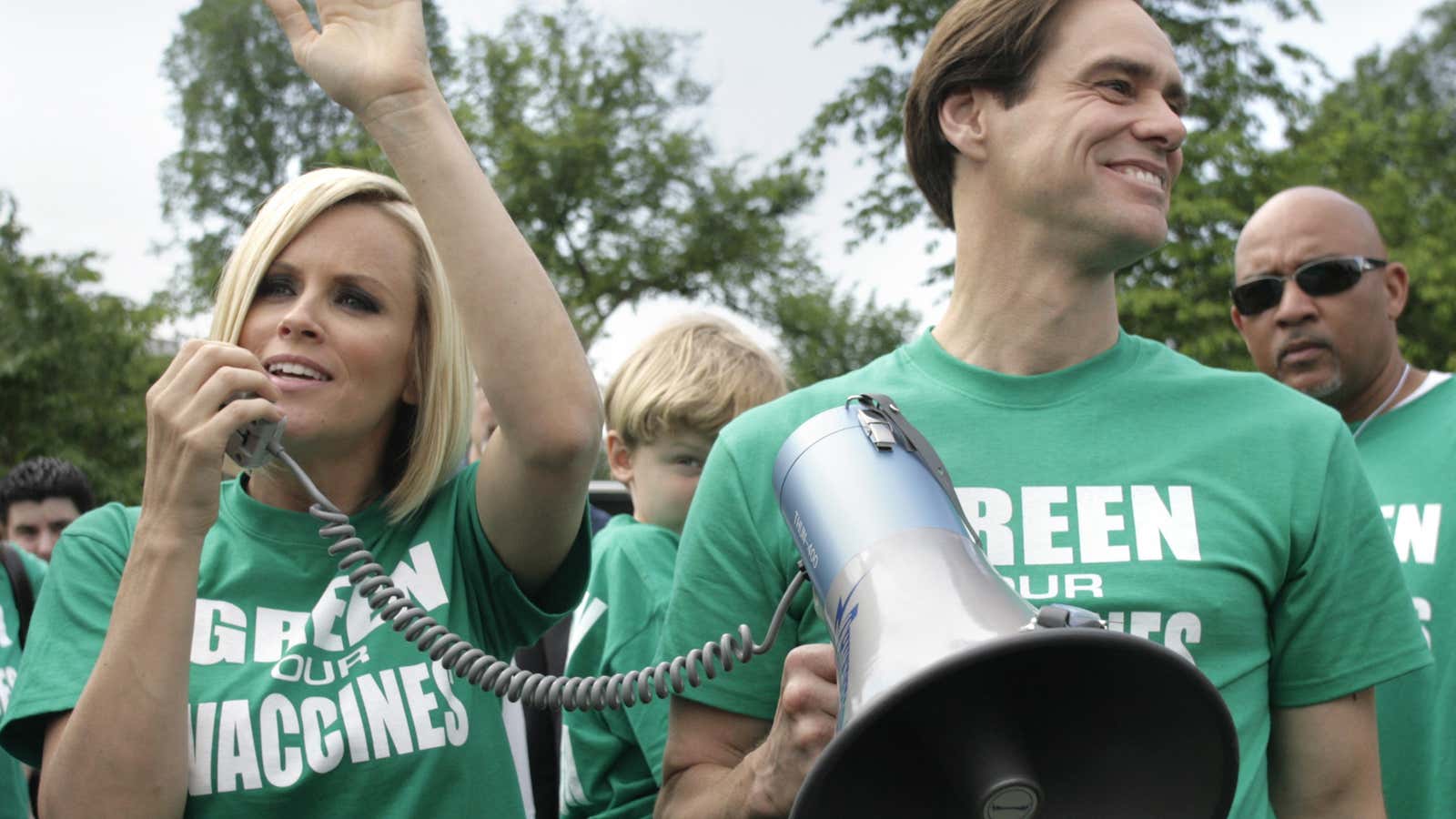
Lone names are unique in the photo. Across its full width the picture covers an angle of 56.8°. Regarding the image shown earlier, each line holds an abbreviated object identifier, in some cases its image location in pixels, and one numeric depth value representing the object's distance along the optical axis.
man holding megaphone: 1.93
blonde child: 3.16
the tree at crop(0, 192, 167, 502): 18.55
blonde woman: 1.91
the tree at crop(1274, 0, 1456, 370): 18.31
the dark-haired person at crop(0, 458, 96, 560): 6.51
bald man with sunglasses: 3.15
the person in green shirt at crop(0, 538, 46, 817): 3.74
